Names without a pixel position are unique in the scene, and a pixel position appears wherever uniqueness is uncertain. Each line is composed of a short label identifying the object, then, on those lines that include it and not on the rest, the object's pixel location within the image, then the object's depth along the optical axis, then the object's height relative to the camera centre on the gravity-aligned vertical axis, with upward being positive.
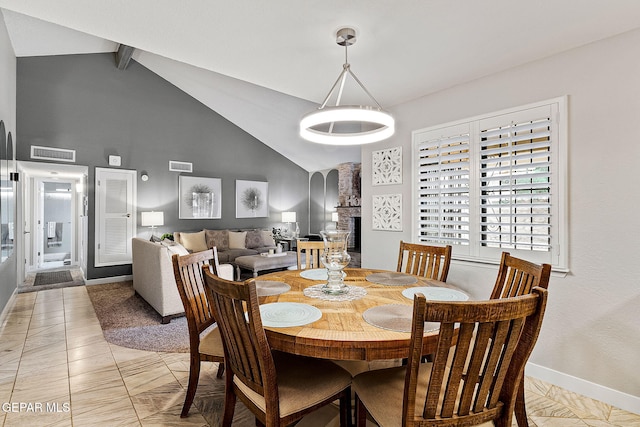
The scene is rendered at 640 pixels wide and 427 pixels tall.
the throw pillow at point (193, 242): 6.00 -0.54
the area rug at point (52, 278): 5.32 -1.16
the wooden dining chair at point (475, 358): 0.92 -0.46
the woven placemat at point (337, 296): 1.71 -0.45
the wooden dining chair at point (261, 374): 1.17 -0.71
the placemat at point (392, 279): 2.06 -0.44
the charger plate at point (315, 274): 2.20 -0.44
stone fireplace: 7.98 +0.35
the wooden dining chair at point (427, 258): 2.39 -0.36
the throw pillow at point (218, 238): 6.39 -0.51
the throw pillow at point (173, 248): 3.53 -0.40
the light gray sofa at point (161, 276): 3.42 -0.72
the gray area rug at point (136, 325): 2.93 -1.20
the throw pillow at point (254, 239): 6.93 -0.57
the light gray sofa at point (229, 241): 6.04 -0.57
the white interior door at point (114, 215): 5.52 -0.03
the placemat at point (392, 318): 1.28 -0.45
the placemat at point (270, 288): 1.78 -0.44
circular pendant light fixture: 1.96 +0.62
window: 2.33 +0.25
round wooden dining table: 1.17 -0.46
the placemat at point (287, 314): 1.32 -0.45
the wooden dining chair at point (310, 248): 2.78 -0.31
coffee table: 5.32 -0.83
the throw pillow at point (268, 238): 7.16 -0.56
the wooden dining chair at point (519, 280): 1.51 -0.35
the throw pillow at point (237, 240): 6.67 -0.56
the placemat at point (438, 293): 1.69 -0.44
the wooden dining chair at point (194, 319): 1.77 -0.62
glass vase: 1.84 -0.26
